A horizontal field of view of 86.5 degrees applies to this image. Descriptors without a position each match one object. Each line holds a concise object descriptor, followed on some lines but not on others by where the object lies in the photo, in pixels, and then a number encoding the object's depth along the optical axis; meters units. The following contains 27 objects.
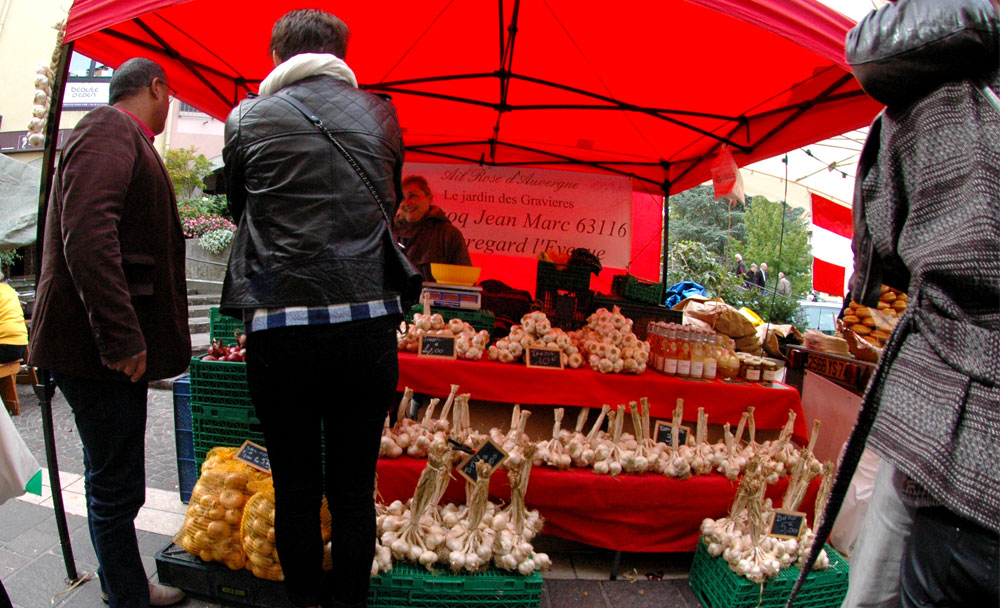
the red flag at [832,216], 7.37
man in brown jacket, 1.68
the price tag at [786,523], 2.47
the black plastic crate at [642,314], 3.88
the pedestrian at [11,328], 4.38
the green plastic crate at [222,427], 2.54
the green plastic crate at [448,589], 2.08
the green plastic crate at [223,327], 3.03
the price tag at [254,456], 2.26
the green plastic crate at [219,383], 2.52
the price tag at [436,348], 2.94
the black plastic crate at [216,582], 2.11
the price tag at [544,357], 3.00
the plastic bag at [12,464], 1.31
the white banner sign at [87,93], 15.32
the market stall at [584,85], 2.66
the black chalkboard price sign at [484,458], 2.28
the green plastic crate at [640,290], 4.21
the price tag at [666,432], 2.91
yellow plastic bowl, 3.47
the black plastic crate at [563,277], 4.00
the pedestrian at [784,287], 15.34
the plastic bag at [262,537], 2.05
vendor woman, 5.32
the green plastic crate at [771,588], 2.31
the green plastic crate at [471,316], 3.40
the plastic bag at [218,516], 2.13
